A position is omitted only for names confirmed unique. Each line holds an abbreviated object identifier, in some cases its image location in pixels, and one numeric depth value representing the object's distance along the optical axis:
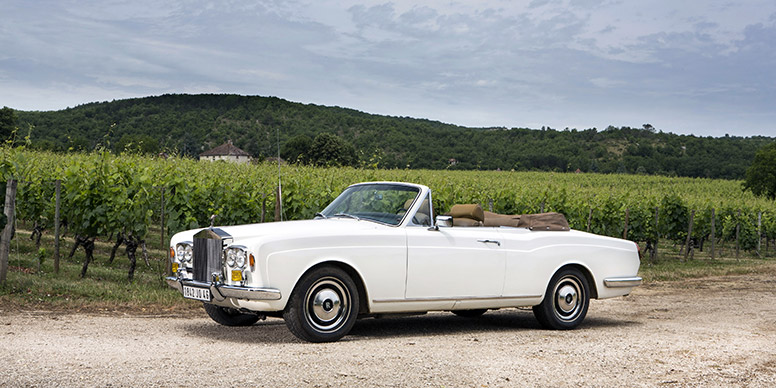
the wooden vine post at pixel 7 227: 11.12
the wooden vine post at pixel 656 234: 27.64
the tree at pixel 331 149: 67.38
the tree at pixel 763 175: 76.75
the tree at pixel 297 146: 67.81
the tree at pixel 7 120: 59.99
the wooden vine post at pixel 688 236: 27.81
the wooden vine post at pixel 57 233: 13.49
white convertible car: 7.09
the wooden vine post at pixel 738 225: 34.62
